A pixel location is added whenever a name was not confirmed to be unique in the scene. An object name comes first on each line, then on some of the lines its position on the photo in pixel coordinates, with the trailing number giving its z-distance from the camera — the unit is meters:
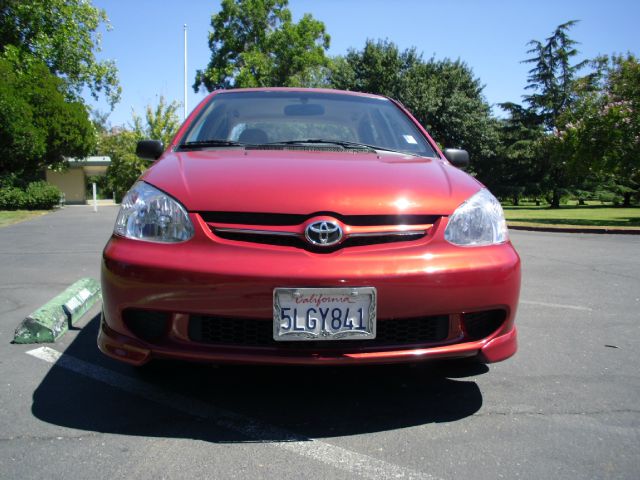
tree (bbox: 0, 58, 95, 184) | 21.33
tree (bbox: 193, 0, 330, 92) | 37.22
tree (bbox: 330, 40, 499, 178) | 30.17
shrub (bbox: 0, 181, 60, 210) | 21.47
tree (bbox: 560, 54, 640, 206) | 16.75
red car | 2.07
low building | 37.25
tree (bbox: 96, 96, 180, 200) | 35.97
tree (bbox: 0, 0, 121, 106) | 25.23
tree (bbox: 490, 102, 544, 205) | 38.44
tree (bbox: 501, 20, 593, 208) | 38.00
